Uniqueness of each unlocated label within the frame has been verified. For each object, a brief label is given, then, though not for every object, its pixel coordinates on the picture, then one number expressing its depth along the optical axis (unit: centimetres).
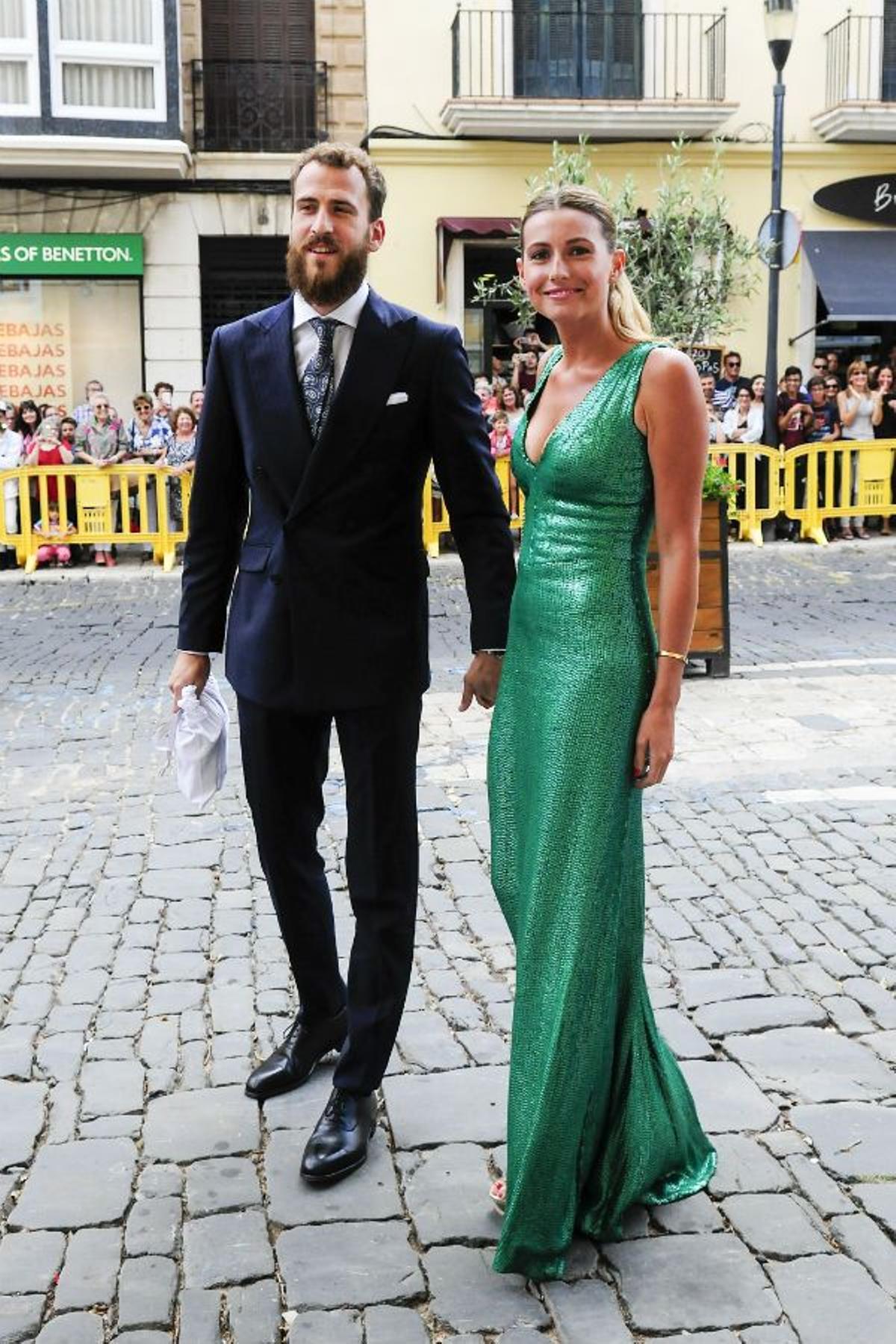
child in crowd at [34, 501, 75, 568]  1534
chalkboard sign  1733
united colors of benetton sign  2053
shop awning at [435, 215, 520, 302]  2083
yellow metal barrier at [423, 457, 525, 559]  1539
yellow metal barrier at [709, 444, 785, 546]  1616
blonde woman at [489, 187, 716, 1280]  289
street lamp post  1666
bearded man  332
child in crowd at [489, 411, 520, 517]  1583
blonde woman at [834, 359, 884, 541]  1719
